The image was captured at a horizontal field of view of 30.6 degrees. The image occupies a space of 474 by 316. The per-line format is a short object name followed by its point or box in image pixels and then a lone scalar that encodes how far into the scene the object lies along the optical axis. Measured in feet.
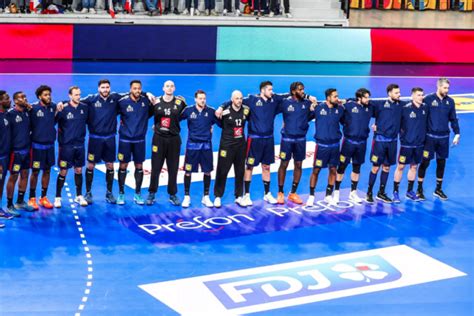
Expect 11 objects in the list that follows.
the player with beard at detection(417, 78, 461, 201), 54.49
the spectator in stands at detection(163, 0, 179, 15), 108.47
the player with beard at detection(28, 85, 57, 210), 49.88
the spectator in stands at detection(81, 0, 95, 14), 107.04
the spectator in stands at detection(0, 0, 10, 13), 104.27
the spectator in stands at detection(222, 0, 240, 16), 109.40
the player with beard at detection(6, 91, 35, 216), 48.91
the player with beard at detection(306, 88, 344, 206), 52.60
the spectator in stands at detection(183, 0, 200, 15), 108.17
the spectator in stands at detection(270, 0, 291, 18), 110.32
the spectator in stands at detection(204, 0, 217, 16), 108.06
